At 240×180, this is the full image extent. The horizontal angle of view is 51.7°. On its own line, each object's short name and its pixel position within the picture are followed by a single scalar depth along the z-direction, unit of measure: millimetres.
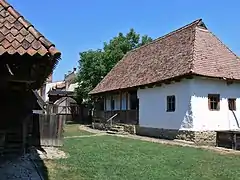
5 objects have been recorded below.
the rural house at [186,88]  13636
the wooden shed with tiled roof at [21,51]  2969
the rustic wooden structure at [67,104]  31040
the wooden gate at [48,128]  9577
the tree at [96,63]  27702
